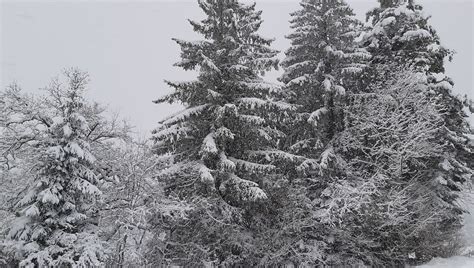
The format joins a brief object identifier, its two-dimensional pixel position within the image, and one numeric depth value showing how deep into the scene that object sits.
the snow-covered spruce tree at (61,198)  13.99
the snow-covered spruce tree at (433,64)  19.61
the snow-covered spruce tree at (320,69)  18.39
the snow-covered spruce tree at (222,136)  15.48
